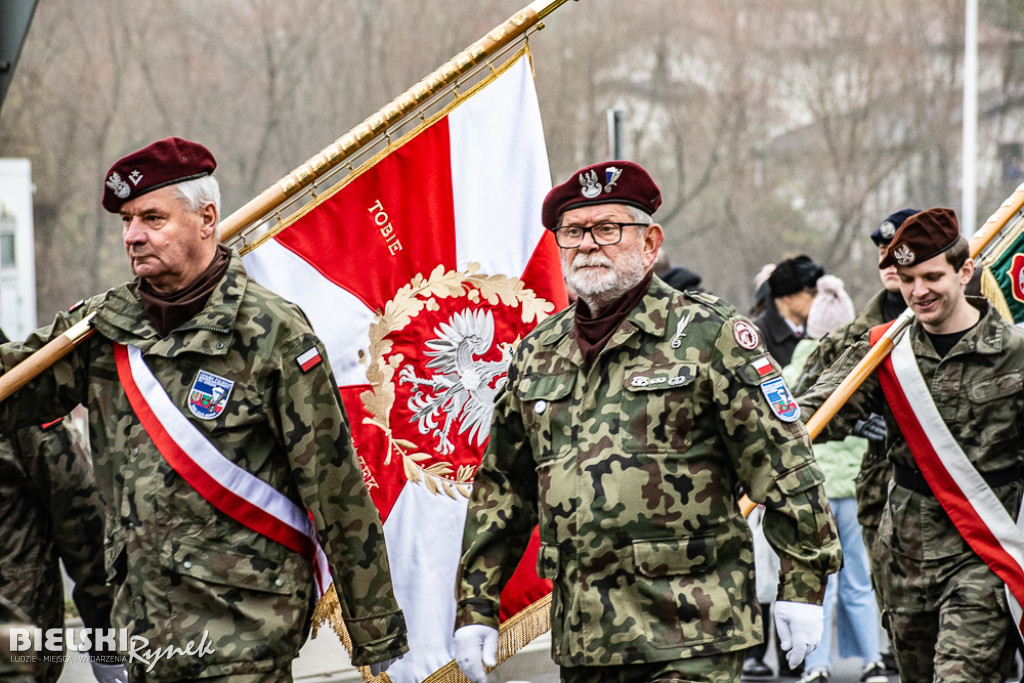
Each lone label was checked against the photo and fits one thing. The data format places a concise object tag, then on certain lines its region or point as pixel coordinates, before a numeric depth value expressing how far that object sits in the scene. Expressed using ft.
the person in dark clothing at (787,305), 59.11
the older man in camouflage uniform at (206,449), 25.98
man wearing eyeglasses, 25.77
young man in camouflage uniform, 34.60
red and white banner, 33.73
